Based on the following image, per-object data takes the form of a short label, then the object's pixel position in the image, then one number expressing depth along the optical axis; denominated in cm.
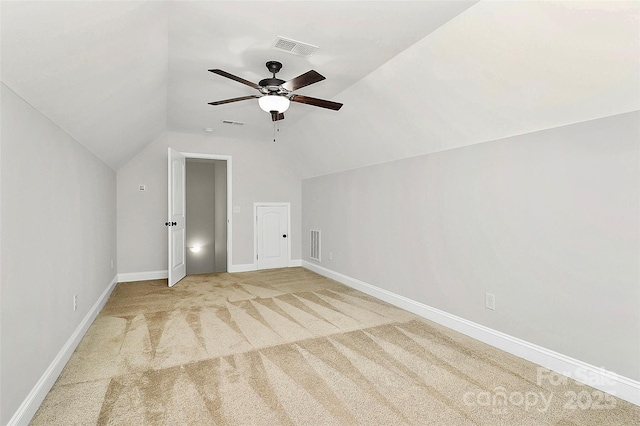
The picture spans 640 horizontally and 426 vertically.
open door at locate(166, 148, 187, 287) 479
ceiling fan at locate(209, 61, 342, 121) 242
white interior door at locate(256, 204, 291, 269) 621
